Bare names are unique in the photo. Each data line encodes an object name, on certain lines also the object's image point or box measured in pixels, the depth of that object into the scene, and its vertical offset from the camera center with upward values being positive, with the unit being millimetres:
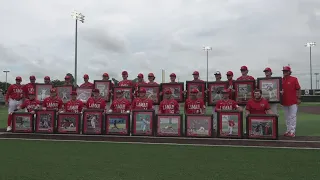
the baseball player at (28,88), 8882 +187
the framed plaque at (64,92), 8554 +46
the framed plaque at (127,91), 8176 +85
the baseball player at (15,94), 8793 -31
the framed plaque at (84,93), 8550 -3
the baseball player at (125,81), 8612 +440
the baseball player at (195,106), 7354 -362
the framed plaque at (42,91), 8737 +79
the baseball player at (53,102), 8257 -293
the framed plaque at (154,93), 7995 +21
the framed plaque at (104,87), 8425 +220
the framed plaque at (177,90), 7882 +120
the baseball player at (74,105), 7890 -371
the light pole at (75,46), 25437 +4816
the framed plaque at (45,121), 7802 -885
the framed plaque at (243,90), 7354 +120
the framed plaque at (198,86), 7771 +246
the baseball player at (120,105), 7736 -361
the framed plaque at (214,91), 7622 +90
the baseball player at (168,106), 7372 -366
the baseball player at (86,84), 8637 +333
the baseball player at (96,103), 7914 -304
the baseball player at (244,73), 7553 +646
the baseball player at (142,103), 7553 -286
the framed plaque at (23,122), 7953 -940
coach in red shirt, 7023 -52
